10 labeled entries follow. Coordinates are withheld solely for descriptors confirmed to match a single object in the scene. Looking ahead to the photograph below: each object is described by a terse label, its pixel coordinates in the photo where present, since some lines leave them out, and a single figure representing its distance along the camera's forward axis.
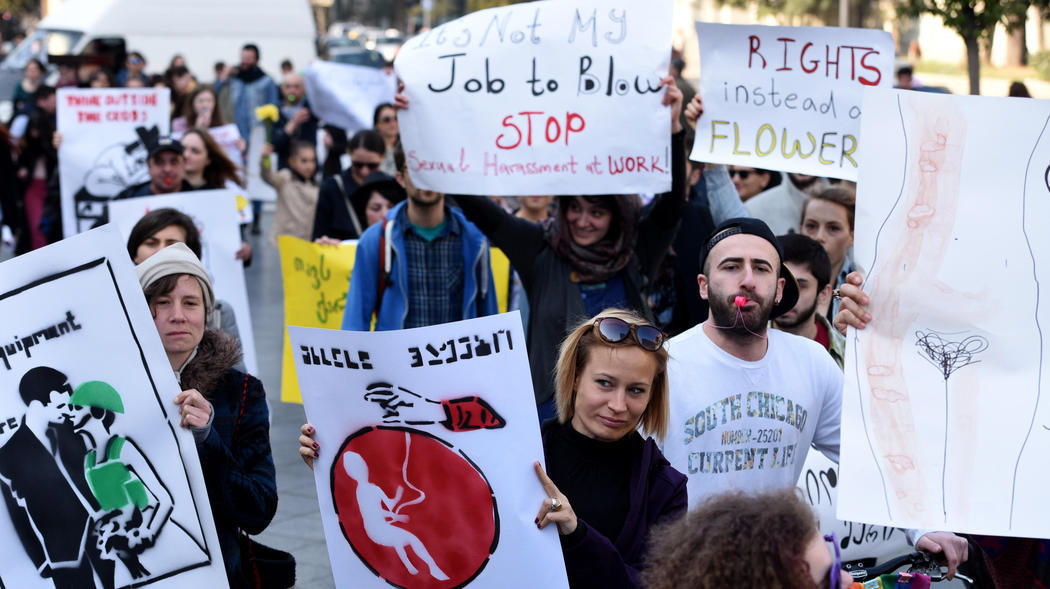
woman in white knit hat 3.23
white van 24.84
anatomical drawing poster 3.07
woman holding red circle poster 2.88
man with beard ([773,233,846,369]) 4.44
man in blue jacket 5.48
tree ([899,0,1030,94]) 8.02
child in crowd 8.75
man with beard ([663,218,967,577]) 3.49
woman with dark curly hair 2.04
